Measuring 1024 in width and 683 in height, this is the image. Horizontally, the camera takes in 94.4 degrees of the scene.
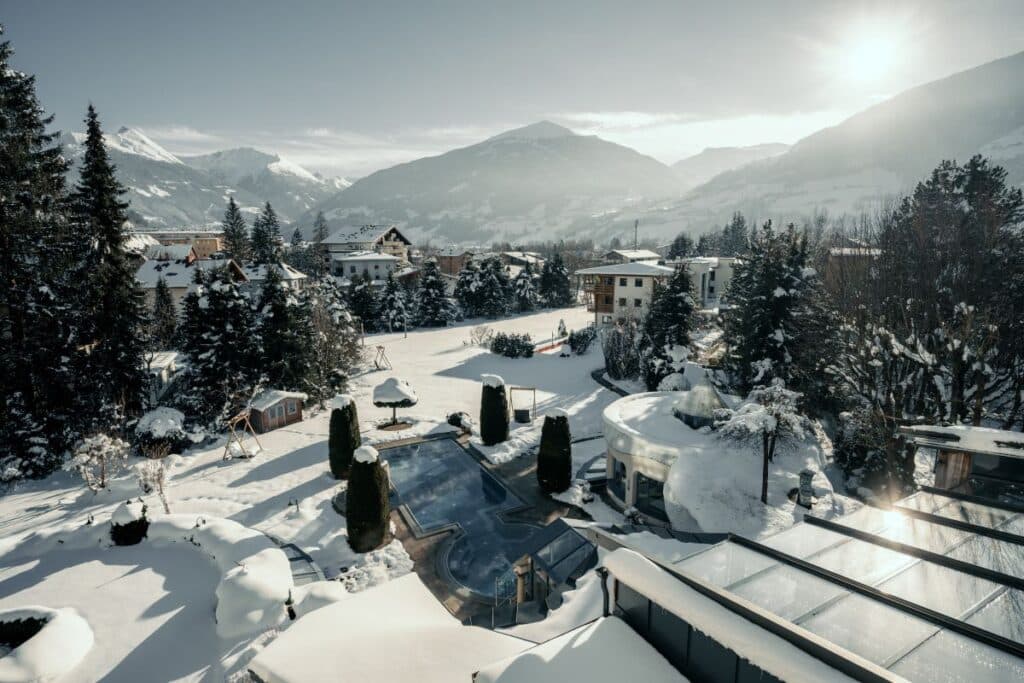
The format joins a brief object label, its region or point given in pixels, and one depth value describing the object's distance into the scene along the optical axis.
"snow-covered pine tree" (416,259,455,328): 54.47
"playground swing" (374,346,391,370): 36.94
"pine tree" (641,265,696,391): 28.34
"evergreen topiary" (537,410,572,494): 17.91
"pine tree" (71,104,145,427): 21.73
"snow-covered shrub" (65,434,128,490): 17.38
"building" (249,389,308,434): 24.08
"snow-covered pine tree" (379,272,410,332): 52.19
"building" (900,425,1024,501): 8.76
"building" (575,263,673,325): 44.66
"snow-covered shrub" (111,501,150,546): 14.30
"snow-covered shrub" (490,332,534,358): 39.59
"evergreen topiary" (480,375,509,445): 22.36
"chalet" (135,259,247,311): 47.44
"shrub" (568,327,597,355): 40.03
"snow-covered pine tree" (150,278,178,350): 39.94
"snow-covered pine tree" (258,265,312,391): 25.52
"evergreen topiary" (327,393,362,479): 18.77
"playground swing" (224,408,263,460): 20.98
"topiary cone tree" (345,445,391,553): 14.34
